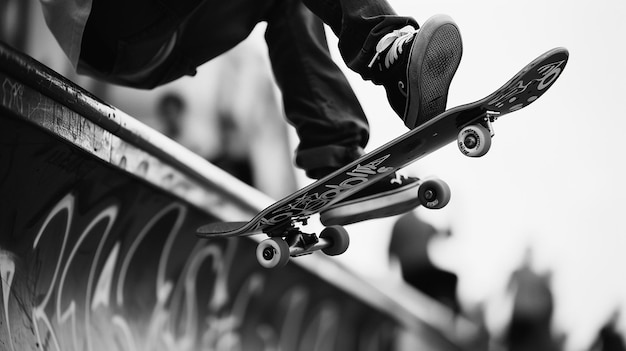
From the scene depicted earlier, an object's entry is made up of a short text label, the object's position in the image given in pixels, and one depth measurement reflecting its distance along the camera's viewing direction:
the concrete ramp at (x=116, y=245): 4.73
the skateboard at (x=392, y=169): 3.81
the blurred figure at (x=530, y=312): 11.90
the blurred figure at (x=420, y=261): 12.07
